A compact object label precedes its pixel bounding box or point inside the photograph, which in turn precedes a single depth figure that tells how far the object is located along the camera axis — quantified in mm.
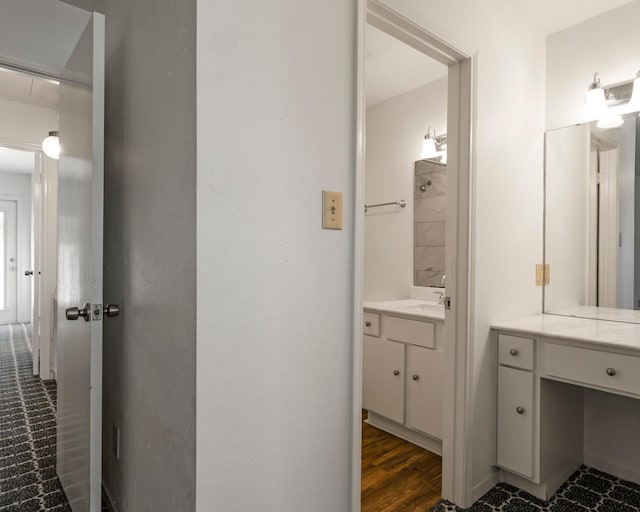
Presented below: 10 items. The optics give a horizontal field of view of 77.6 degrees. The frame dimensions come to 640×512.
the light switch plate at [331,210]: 1182
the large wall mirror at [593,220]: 2037
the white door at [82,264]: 1333
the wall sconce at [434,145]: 2820
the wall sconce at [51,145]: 2988
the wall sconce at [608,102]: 2033
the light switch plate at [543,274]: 2250
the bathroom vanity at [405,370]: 2289
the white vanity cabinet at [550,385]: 1646
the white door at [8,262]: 6262
